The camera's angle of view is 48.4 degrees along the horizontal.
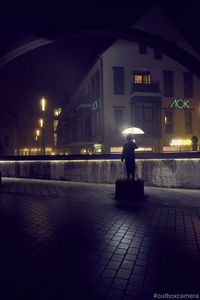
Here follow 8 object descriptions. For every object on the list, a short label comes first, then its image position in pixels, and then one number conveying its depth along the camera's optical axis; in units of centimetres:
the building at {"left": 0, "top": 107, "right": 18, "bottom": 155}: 4778
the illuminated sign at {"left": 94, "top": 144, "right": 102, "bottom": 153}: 2325
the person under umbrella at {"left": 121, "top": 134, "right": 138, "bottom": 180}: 788
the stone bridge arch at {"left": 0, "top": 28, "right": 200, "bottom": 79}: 519
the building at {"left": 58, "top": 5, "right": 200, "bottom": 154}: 2209
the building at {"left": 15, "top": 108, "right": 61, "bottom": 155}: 5254
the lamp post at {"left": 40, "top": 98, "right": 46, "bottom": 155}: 1376
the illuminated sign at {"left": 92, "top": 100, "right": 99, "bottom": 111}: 2414
